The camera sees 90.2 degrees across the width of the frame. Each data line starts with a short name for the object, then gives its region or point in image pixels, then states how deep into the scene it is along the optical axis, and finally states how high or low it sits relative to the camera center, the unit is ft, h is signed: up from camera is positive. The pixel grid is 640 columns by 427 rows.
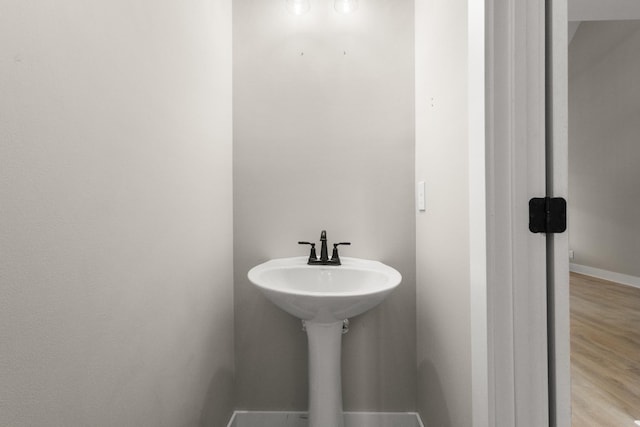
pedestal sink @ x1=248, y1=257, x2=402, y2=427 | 3.51 -1.03
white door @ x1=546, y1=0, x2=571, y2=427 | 2.43 -0.20
